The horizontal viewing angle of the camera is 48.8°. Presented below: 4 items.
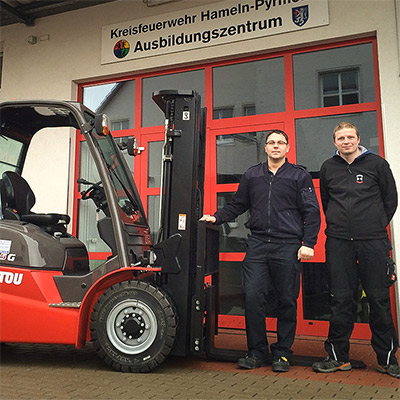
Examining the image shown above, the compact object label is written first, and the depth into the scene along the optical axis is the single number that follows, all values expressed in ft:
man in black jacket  12.21
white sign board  19.47
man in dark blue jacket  12.60
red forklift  11.96
